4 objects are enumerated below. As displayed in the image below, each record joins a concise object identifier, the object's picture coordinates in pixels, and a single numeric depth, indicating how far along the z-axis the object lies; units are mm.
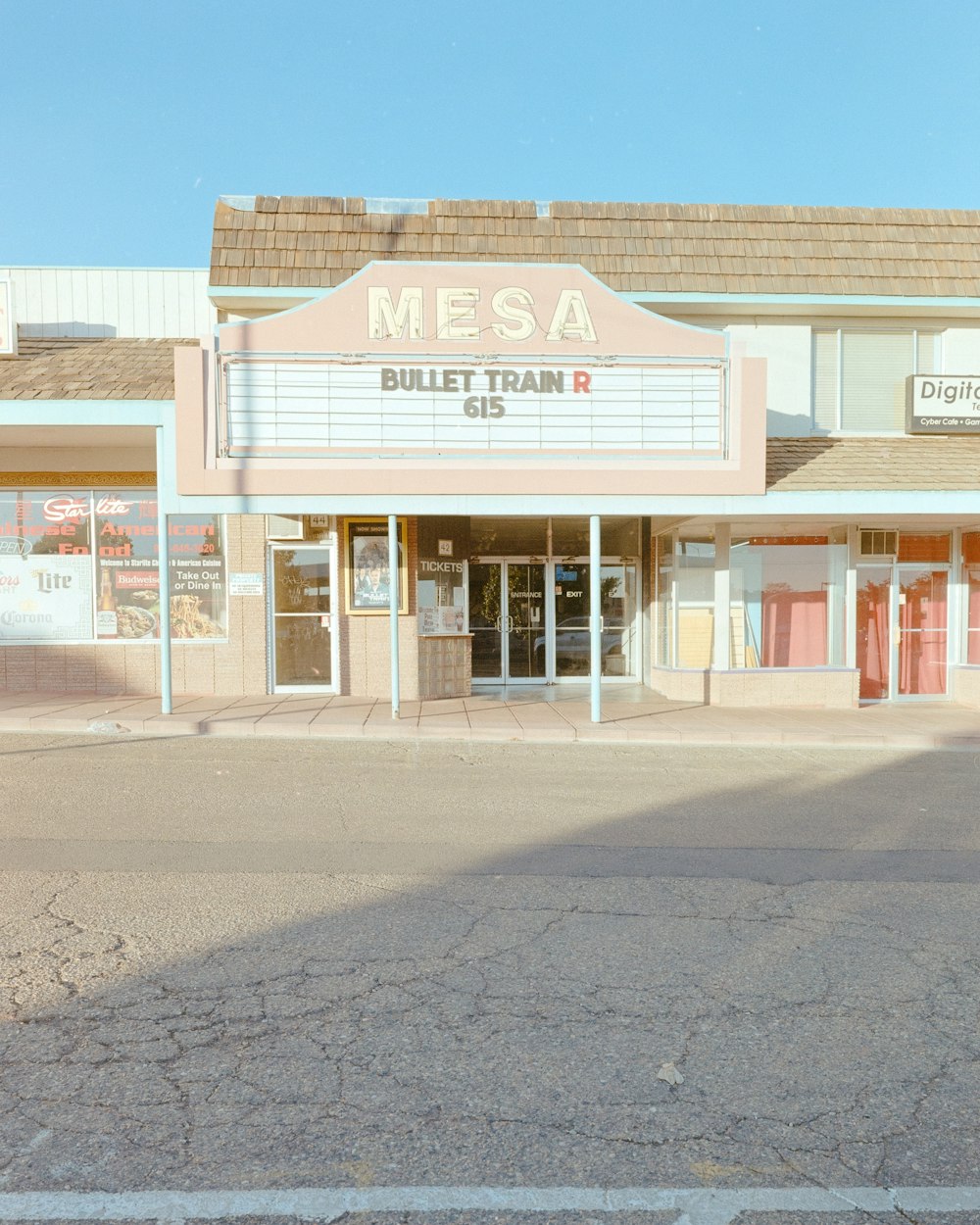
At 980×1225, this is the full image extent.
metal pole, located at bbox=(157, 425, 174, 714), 12945
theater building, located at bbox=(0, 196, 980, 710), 13617
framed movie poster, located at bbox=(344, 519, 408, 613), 15398
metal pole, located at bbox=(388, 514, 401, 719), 13031
